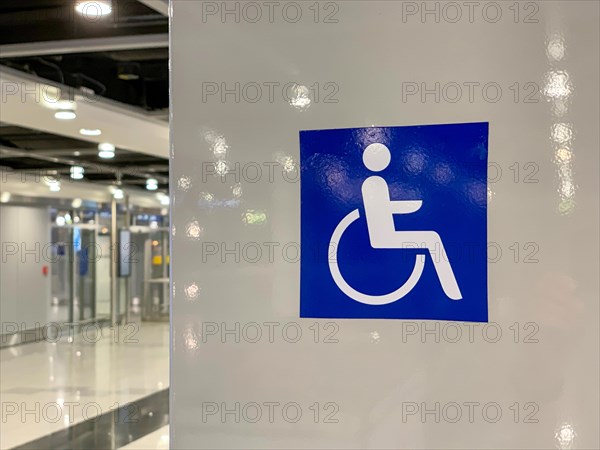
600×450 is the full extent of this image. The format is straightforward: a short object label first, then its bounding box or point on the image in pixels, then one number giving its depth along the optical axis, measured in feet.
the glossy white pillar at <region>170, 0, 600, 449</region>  5.04
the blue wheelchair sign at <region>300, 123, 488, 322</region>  5.19
